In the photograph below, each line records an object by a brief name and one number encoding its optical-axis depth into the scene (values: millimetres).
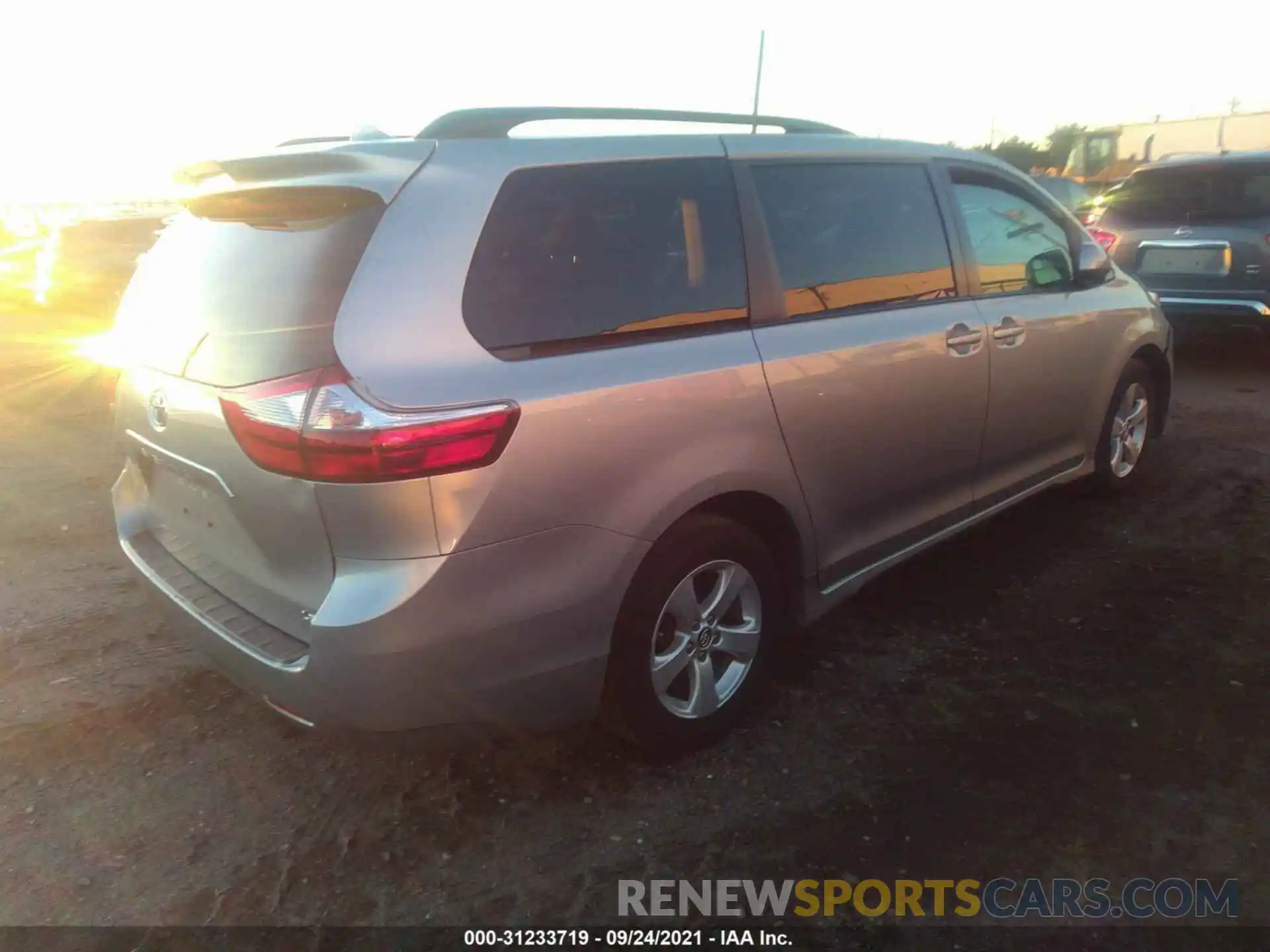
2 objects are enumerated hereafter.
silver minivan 2195
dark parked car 7160
